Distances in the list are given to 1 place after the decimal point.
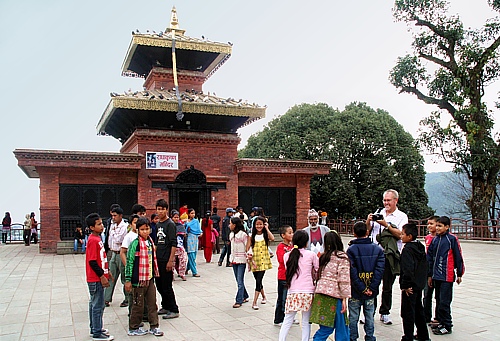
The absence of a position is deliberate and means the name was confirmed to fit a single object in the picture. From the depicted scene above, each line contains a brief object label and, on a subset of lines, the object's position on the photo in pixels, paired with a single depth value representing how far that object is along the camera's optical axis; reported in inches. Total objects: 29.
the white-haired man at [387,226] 236.2
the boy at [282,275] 254.5
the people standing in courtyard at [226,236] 500.1
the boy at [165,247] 271.4
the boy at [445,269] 246.1
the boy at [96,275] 234.4
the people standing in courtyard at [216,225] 600.1
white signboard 676.1
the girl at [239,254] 300.7
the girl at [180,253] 403.2
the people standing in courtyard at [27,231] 823.1
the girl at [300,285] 202.5
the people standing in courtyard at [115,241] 308.8
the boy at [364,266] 208.5
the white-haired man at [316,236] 286.4
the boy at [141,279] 241.3
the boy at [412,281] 217.6
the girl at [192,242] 443.5
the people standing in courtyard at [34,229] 845.2
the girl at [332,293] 194.5
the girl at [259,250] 290.5
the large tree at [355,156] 1055.6
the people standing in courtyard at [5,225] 875.4
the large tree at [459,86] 824.9
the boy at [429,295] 259.3
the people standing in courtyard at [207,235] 523.5
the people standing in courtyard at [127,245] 255.6
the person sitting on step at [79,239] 621.3
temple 629.6
